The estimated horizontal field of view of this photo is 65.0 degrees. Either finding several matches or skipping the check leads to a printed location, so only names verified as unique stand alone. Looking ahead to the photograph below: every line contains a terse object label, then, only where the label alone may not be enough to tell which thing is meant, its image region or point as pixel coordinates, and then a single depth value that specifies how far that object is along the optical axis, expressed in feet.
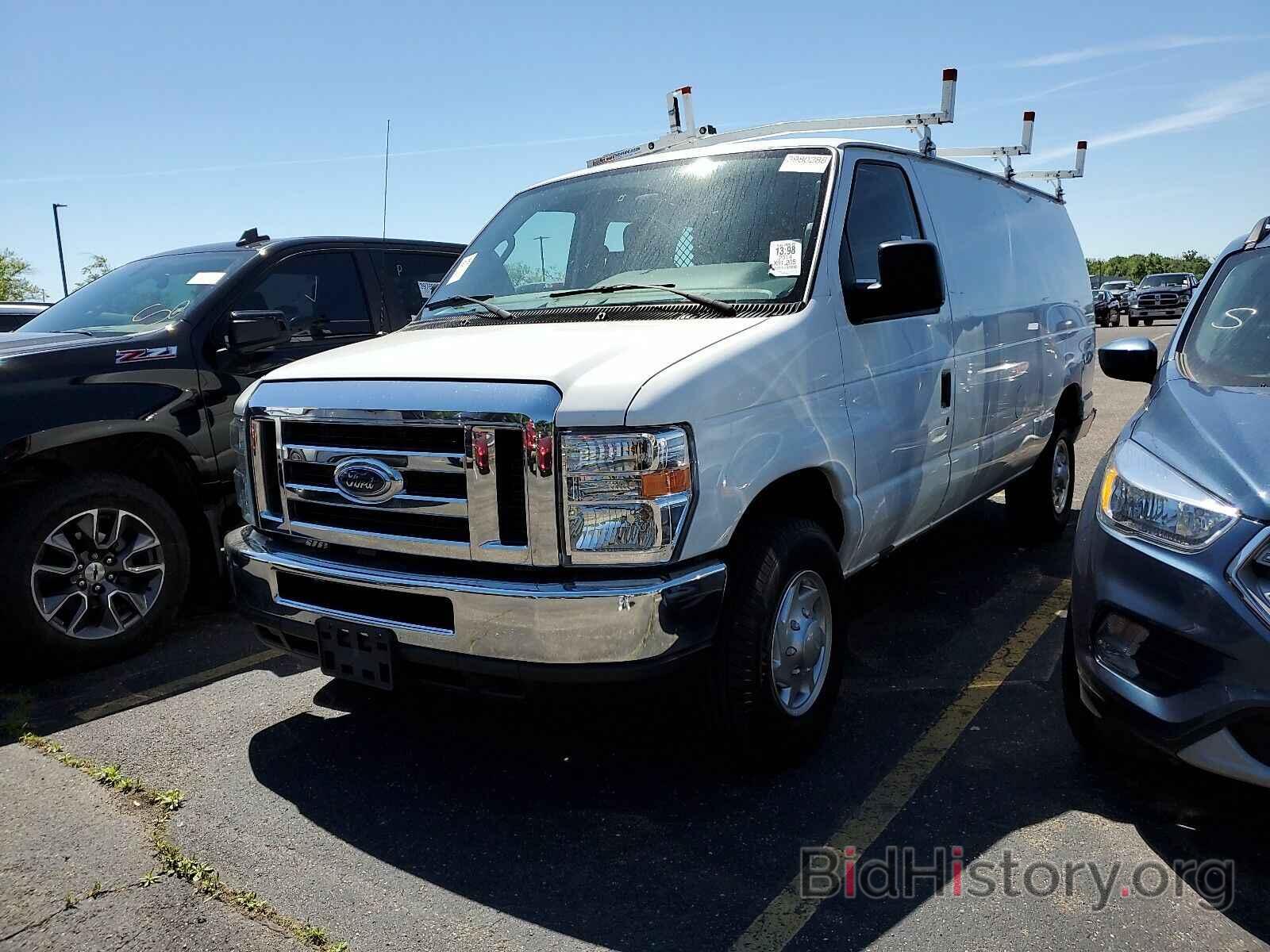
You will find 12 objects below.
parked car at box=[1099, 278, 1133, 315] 128.98
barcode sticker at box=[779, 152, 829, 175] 12.69
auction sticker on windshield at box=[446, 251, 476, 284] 14.71
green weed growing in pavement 8.52
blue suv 8.27
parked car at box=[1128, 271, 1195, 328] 110.01
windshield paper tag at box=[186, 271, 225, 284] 17.65
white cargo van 9.17
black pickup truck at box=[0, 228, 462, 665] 14.39
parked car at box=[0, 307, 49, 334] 29.71
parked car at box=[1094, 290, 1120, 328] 123.44
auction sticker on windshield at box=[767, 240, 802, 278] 11.72
